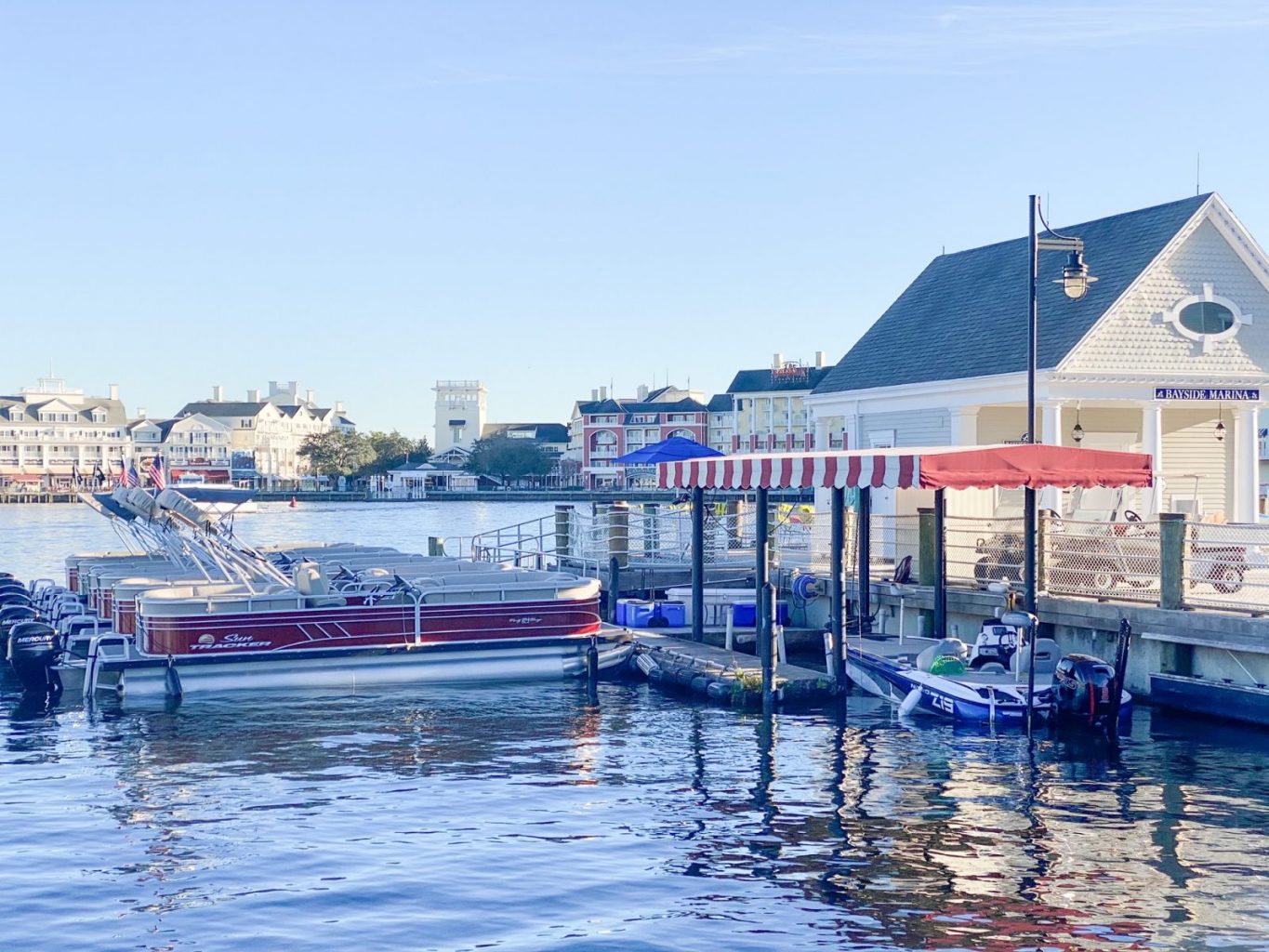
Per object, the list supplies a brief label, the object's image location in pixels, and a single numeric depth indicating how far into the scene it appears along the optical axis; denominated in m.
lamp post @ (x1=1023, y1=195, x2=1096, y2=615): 21.52
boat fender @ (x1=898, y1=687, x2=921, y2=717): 20.52
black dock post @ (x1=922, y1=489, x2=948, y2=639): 23.83
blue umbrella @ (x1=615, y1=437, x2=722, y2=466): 34.59
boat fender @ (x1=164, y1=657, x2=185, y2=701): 22.56
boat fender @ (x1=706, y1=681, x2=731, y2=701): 22.55
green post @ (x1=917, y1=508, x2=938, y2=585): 25.41
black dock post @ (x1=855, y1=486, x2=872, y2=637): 24.89
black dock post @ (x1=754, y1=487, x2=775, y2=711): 21.98
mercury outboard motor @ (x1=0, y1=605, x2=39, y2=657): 28.38
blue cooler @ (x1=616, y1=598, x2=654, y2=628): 28.89
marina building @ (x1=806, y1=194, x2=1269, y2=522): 29.41
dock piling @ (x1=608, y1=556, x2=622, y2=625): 30.11
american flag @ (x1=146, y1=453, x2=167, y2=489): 26.42
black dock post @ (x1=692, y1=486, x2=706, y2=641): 26.44
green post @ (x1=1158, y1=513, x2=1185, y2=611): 20.44
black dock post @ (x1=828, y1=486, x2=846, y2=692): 21.89
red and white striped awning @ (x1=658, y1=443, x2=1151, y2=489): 19.73
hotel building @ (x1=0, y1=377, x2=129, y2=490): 186.00
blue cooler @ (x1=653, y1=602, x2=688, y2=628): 28.98
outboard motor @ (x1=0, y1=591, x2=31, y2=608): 31.72
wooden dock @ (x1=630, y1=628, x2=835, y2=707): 22.34
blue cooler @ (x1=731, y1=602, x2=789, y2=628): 28.42
